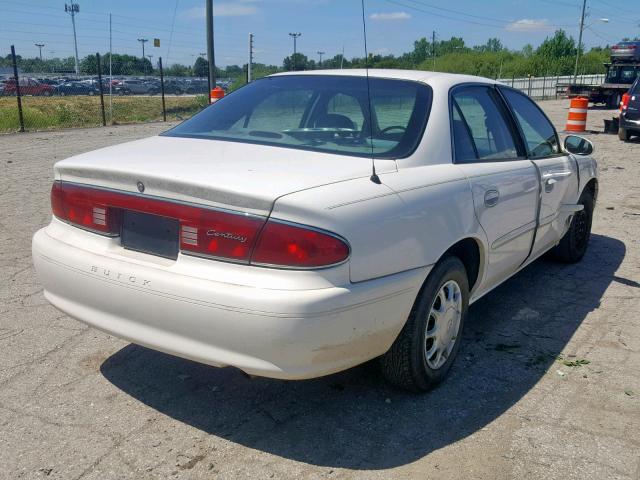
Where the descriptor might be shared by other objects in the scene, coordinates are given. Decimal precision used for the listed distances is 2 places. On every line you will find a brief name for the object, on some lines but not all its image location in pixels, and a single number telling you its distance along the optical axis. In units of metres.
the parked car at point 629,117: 15.38
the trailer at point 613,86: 30.00
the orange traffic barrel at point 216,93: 16.47
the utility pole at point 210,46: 21.39
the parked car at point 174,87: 38.62
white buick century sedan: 2.52
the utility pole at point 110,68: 18.58
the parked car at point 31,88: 24.35
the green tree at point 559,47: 74.44
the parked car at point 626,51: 30.77
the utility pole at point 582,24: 53.24
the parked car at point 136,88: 31.99
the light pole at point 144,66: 25.02
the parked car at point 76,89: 32.03
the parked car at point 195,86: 36.97
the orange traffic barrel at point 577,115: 15.90
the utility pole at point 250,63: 19.35
